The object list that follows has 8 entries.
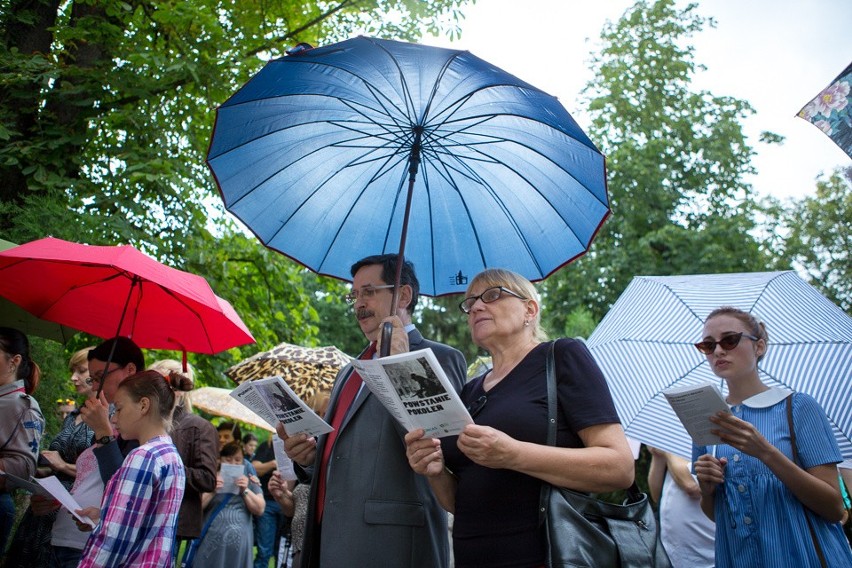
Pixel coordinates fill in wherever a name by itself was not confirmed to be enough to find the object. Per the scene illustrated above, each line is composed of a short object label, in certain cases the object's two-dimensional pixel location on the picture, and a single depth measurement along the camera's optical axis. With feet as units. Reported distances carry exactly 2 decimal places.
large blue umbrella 10.71
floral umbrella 9.36
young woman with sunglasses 10.46
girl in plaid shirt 10.89
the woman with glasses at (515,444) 8.28
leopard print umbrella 21.50
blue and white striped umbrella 12.66
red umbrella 15.99
